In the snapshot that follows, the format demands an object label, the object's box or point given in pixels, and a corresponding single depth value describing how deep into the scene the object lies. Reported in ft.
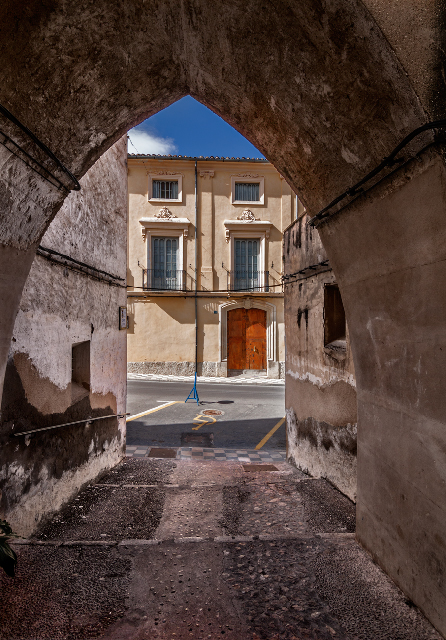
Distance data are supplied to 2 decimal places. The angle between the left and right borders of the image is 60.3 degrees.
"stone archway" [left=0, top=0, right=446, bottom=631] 7.36
